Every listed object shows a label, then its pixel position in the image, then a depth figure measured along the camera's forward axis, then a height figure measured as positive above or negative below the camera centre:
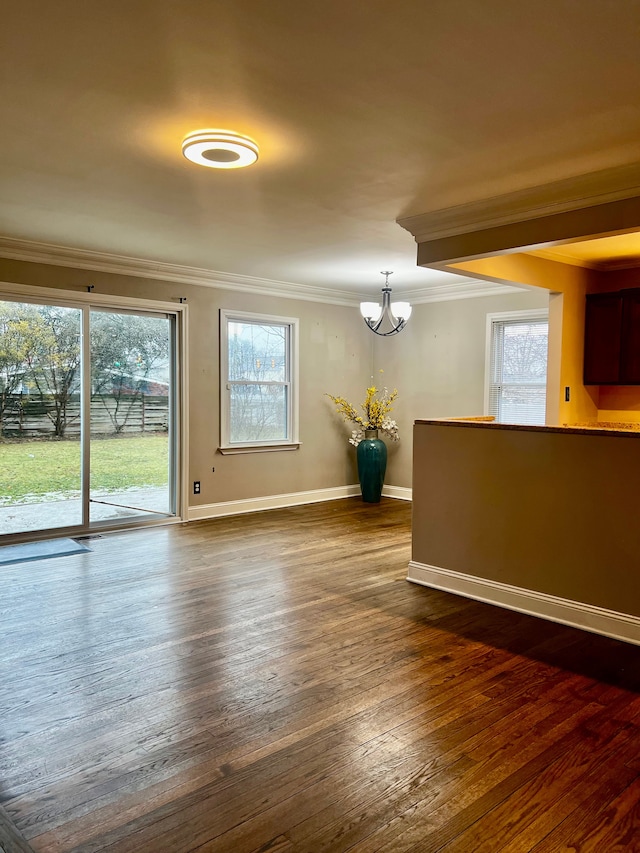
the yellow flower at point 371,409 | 7.40 -0.14
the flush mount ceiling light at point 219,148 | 2.76 +1.15
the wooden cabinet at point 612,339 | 4.91 +0.51
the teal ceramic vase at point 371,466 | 7.15 -0.81
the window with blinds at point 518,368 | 6.16 +0.33
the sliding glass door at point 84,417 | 5.16 -0.20
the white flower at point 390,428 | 7.37 -0.36
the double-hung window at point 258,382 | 6.49 +0.16
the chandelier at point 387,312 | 6.19 +0.92
